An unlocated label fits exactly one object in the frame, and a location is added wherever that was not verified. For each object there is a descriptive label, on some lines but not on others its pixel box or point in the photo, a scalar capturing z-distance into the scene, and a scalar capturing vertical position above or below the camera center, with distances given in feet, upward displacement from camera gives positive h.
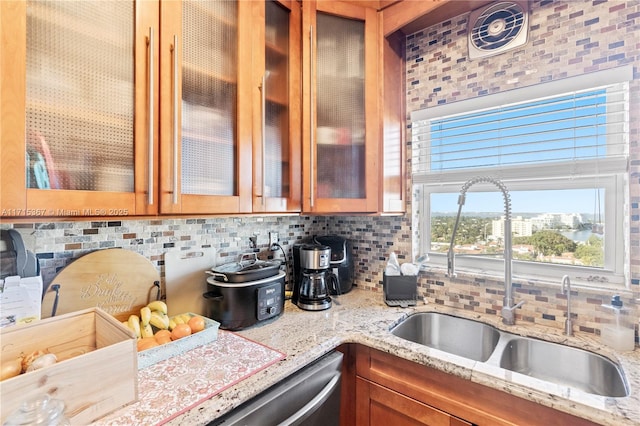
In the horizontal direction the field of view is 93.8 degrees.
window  3.94 +0.54
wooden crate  2.15 -1.22
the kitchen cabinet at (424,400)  2.90 -2.05
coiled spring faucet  4.33 -0.71
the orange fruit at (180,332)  3.47 -1.39
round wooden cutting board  3.41 -0.88
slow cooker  4.01 -1.22
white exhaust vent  4.39 +2.83
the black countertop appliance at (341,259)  5.65 -0.88
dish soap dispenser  3.53 -1.40
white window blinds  3.90 +1.23
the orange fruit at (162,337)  3.39 -1.42
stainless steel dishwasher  2.76 -1.93
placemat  2.41 -1.61
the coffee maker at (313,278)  4.92 -1.09
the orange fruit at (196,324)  3.63 -1.36
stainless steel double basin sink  3.47 -1.87
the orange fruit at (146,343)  3.20 -1.42
